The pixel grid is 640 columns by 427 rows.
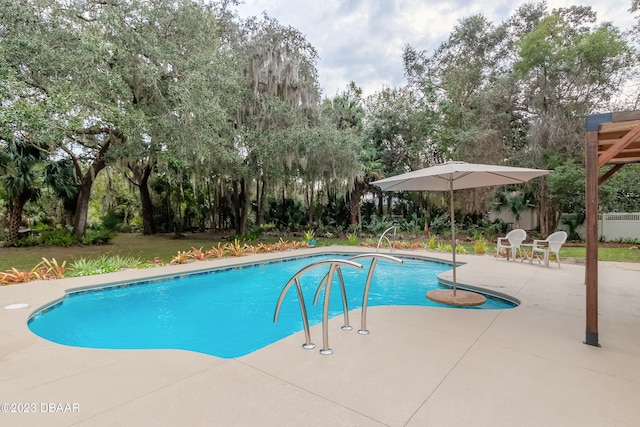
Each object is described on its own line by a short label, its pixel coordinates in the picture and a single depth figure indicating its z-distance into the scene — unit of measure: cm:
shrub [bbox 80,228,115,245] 1073
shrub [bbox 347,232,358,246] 1167
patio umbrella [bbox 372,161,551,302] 425
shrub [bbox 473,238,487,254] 938
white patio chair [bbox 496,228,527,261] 775
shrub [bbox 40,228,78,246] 1024
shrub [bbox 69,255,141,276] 667
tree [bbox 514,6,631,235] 1016
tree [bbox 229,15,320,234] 1052
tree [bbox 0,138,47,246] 924
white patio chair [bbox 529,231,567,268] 693
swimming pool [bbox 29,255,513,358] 398
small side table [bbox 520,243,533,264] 759
